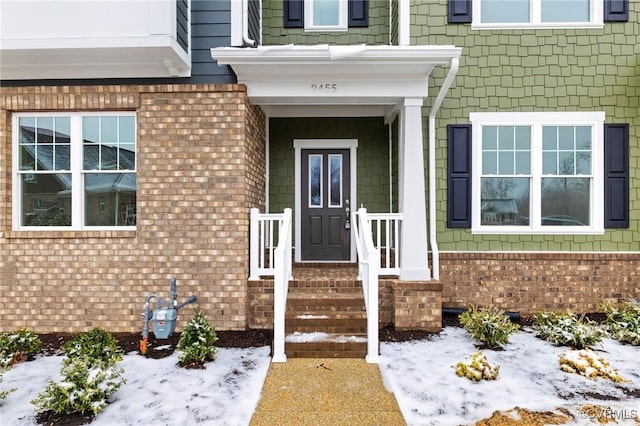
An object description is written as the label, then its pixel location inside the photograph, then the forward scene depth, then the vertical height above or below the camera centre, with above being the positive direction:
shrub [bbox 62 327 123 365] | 3.59 -1.36
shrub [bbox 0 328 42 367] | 3.92 -1.43
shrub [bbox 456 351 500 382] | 3.41 -1.46
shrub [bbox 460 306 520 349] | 4.24 -1.34
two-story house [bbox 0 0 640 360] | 4.70 +0.91
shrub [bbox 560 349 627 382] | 3.50 -1.48
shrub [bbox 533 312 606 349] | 4.25 -1.39
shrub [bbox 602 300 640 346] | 4.40 -1.37
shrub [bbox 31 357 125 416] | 2.84 -1.41
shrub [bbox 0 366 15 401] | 2.99 -1.47
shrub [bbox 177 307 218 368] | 3.77 -1.36
